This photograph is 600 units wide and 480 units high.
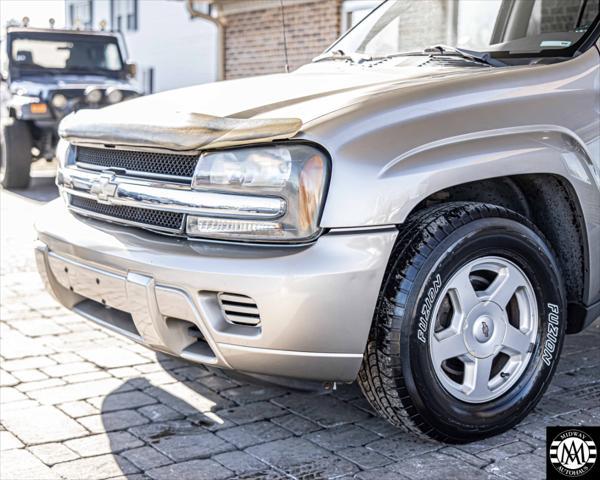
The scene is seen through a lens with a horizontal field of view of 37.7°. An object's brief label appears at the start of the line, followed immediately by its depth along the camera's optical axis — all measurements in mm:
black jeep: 11250
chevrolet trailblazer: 2754
